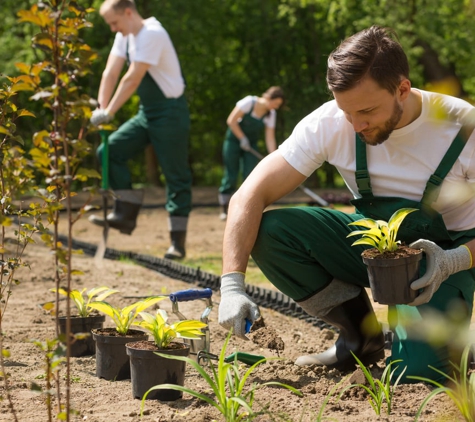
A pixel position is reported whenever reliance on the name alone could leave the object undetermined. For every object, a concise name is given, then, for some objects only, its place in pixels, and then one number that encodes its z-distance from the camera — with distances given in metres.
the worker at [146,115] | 5.82
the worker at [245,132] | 9.49
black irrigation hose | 4.39
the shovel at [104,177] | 6.00
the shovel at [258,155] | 9.30
